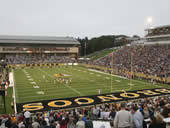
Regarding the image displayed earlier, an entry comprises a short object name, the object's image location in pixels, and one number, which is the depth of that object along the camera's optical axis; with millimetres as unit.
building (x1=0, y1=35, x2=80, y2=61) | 69562
